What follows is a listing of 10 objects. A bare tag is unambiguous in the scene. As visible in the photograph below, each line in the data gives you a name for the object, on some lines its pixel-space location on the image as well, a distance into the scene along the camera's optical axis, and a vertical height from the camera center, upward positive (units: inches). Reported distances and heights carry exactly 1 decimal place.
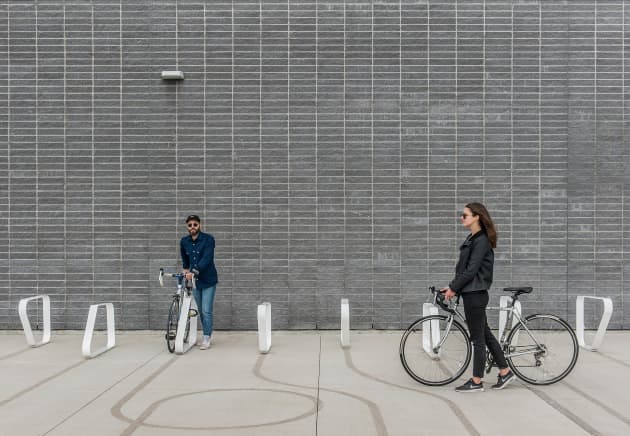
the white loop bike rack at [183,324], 354.0 -56.7
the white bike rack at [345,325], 374.3 -60.3
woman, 277.4 -29.3
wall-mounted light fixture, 433.7 +85.6
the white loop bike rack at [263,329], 353.2 -59.9
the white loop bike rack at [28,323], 382.6 -61.7
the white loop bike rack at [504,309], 296.2 -46.1
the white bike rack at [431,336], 286.1 -51.1
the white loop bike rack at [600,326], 366.6 -59.6
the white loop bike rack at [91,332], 344.5 -63.7
